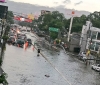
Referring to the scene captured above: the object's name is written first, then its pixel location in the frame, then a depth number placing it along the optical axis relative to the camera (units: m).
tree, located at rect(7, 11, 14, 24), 185.25
